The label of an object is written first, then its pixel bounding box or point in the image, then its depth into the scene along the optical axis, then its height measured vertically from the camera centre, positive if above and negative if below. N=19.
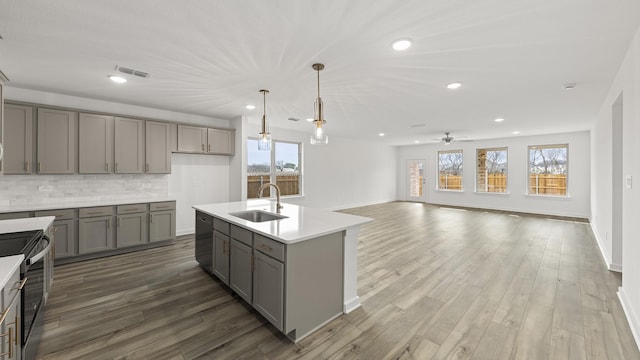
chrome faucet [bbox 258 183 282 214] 3.10 -0.34
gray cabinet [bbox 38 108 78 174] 3.66 +0.55
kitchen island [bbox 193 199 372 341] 2.03 -0.78
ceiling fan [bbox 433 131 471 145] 7.36 +1.20
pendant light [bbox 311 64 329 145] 2.62 +0.57
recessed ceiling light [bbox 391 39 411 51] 2.23 +1.21
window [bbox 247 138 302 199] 6.43 +0.32
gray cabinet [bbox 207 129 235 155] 5.23 +0.79
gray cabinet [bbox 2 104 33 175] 3.42 +0.53
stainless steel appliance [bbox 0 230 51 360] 1.67 -0.73
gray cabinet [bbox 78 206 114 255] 3.75 -0.77
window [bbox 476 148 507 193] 8.61 +0.33
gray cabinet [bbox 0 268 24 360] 1.29 -0.76
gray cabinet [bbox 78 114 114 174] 3.97 +0.56
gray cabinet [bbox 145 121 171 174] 4.57 +0.57
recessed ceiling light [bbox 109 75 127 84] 3.18 +1.27
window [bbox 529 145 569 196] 7.57 +0.31
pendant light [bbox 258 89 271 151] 3.39 +0.54
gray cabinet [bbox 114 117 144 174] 4.27 +0.56
